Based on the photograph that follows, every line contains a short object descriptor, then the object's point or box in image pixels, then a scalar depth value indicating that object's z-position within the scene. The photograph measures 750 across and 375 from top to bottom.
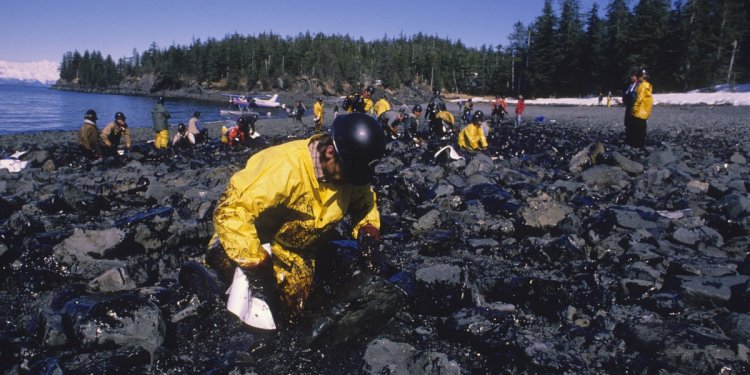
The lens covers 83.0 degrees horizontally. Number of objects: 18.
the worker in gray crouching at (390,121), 16.38
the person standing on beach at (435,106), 19.11
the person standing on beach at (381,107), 19.92
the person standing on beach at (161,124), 17.97
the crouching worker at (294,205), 3.11
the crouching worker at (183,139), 17.89
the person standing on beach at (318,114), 26.45
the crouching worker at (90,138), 13.59
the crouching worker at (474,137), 14.02
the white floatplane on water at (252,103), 49.92
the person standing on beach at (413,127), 17.28
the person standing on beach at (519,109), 28.07
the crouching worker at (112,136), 14.31
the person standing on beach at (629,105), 12.23
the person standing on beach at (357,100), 15.37
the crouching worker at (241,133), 16.84
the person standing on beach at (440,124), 19.20
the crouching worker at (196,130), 18.67
